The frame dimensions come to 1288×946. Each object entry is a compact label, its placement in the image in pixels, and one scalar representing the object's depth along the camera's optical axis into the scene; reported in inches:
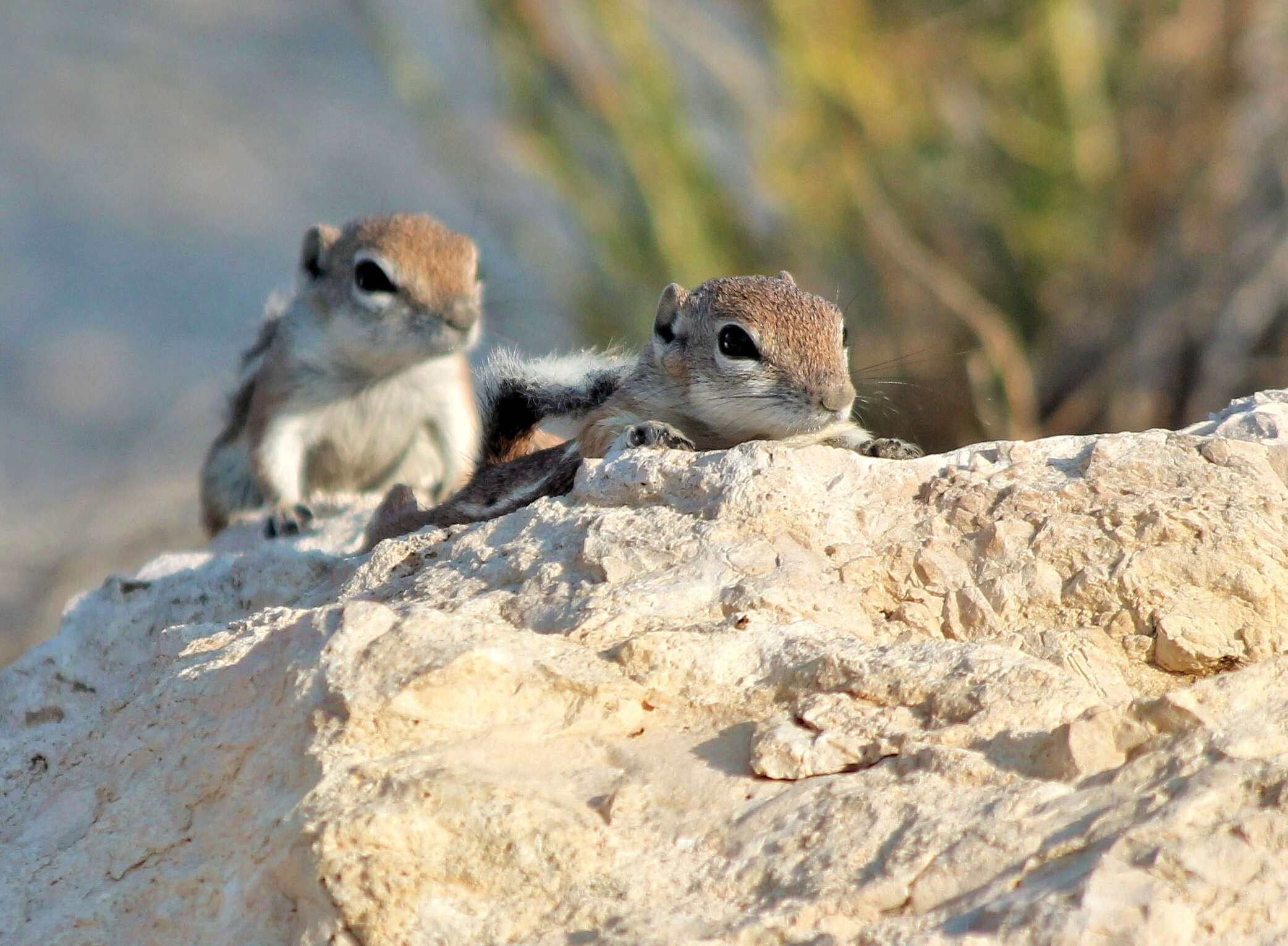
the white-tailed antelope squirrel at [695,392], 322.3
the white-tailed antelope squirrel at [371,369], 543.5
